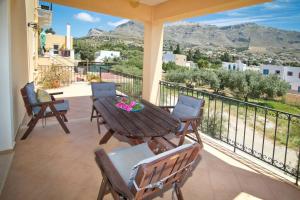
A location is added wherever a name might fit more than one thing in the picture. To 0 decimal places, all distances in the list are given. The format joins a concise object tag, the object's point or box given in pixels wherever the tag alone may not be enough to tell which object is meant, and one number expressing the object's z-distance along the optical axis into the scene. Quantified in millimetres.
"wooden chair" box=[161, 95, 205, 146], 2848
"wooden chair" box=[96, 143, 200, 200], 1305
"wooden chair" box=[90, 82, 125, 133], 4321
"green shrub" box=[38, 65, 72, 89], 8281
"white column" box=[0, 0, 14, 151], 2701
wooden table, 2234
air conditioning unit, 7371
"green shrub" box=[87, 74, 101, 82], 10002
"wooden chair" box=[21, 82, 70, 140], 3350
